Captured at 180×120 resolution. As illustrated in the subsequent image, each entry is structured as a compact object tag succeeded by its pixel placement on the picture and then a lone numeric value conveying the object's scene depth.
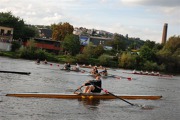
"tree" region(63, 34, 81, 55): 122.00
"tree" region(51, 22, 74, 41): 148.25
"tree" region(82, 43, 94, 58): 121.49
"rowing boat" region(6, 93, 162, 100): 24.32
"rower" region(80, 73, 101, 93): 26.64
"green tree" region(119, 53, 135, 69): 122.44
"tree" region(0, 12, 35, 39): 121.53
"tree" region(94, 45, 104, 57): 128.88
